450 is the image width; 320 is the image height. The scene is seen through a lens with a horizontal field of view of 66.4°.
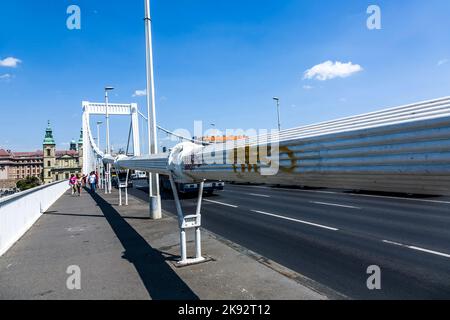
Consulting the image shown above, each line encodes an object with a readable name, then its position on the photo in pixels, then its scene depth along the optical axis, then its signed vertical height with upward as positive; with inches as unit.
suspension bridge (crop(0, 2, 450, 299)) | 87.0 -68.1
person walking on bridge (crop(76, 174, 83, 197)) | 922.3 -42.9
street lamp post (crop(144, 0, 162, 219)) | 457.7 +87.9
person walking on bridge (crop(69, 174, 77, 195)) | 947.7 -39.4
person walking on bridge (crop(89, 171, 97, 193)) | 1031.4 -44.7
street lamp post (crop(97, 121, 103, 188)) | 1337.7 -12.4
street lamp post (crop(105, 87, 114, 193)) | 957.9 +76.7
